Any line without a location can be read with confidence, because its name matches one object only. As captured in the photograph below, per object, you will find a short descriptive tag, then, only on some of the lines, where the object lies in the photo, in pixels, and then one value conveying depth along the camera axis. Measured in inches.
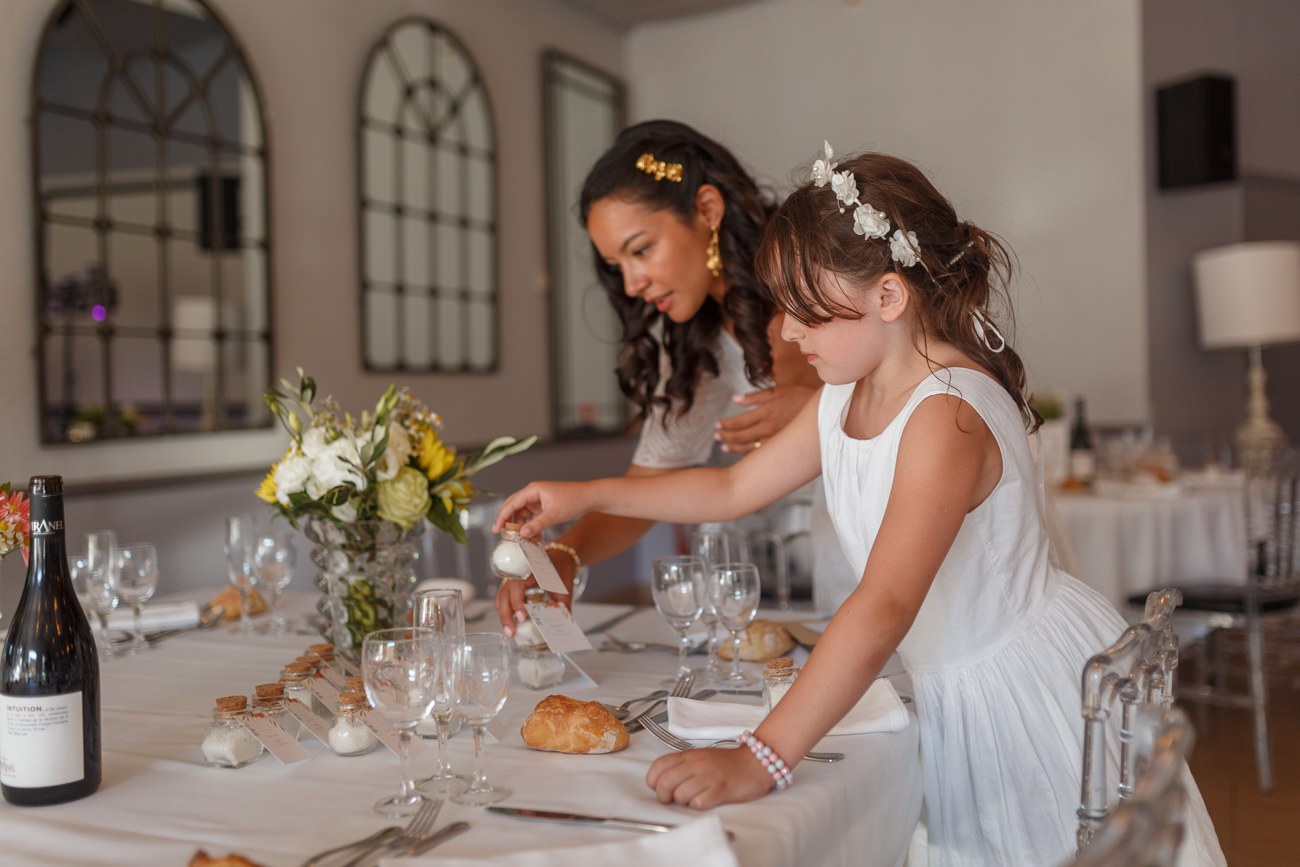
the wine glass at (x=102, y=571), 65.9
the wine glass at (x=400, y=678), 40.1
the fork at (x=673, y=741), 44.9
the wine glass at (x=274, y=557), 73.4
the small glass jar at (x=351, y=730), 46.6
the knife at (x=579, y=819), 37.3
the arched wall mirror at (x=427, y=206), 179.0
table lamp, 204.1
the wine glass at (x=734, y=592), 55.2
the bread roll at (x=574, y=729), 46.1
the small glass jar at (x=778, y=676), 51.7
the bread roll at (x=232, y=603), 79.8
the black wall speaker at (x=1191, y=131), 205.5
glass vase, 62.0
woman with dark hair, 80.7
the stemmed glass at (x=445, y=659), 40.5
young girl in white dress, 49.7
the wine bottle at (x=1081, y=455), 169.3
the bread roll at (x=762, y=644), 62.6
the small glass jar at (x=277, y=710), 48.5
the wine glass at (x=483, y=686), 40.8
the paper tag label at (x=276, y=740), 45.7
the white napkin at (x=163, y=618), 77.3
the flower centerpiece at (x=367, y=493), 59.6
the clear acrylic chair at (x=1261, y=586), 136.9
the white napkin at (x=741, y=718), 47.4
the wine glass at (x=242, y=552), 74.7
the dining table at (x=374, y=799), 36.8
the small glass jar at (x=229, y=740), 45.3
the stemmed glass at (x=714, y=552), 59.1
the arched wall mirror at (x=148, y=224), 128.3
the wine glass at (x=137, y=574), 68.9
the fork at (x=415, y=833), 35.8
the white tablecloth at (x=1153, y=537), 146.3
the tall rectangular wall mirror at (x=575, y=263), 223.5
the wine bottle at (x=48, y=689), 40.8
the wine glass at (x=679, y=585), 56.5
